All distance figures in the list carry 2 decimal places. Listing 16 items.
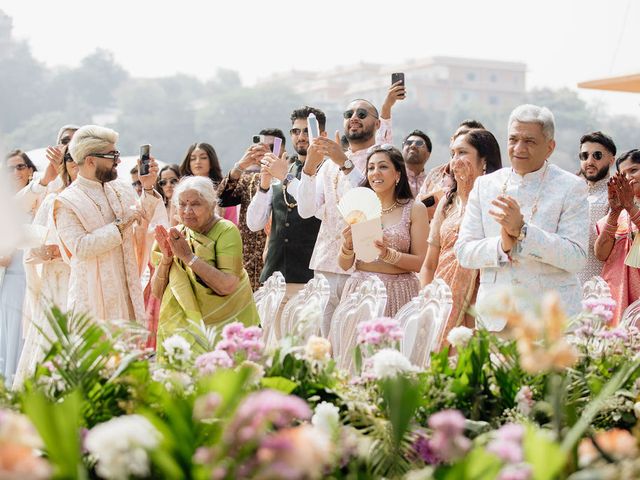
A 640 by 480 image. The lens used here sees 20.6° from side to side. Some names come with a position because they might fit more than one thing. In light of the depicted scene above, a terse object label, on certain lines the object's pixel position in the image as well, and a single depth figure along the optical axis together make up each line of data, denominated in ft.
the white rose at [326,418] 12.43
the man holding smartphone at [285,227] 32.96
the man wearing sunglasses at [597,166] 32.34
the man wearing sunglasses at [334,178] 30.14
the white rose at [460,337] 16.62
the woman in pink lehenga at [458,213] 25.63
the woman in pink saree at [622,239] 29.84
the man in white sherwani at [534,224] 21.12
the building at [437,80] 559.99
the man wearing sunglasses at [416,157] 36.68
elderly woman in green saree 25.36
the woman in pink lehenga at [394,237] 27.50
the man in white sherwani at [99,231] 29.29
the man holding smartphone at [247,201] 35.93
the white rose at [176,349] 15.73
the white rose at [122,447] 9.00
